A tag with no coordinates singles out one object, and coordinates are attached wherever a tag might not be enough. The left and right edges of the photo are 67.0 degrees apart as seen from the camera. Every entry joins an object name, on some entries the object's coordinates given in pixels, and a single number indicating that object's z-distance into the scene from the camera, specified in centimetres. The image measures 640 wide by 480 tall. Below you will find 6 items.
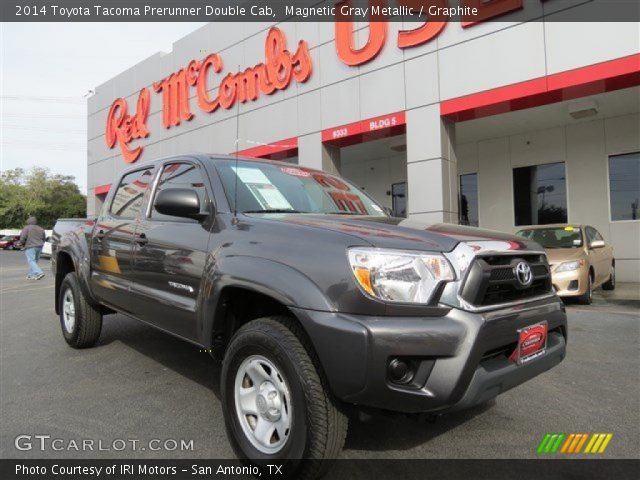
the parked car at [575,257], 774
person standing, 1401
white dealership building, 944
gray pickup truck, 213
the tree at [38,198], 6184
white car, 1390
